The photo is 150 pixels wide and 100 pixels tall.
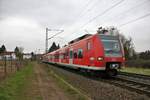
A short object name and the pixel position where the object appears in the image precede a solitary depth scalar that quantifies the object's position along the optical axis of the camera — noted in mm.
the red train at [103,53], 15259
